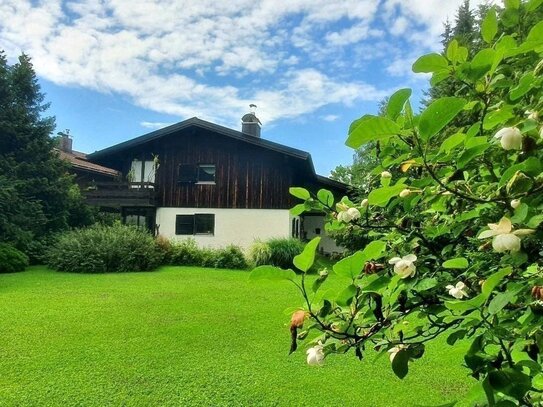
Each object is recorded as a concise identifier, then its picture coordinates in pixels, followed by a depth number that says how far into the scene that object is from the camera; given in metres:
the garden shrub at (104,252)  11.84
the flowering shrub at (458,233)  0.73
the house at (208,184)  16.45
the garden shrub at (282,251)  13.52
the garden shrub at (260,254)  13.41
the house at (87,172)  21.74
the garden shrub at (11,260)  11.38
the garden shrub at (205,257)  13.36
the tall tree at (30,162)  14.58
